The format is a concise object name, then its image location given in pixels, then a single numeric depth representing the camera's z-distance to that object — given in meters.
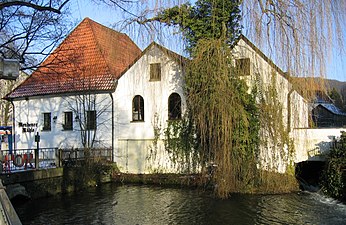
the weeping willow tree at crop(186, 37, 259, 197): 12.28
